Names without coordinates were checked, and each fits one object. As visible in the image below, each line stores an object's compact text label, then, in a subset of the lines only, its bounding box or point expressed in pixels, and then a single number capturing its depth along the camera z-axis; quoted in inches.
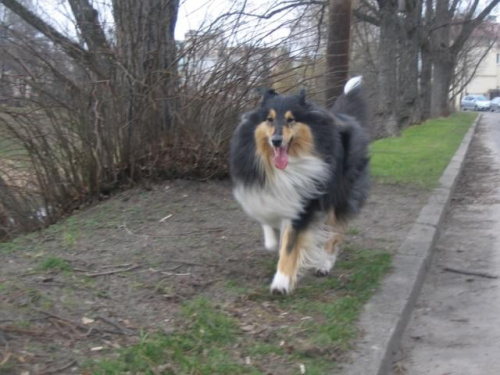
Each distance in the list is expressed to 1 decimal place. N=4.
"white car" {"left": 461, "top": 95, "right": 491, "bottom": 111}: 3277.6
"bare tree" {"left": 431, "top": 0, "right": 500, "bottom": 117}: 1213.1
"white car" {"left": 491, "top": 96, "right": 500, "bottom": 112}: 3189.5
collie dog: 197.2
